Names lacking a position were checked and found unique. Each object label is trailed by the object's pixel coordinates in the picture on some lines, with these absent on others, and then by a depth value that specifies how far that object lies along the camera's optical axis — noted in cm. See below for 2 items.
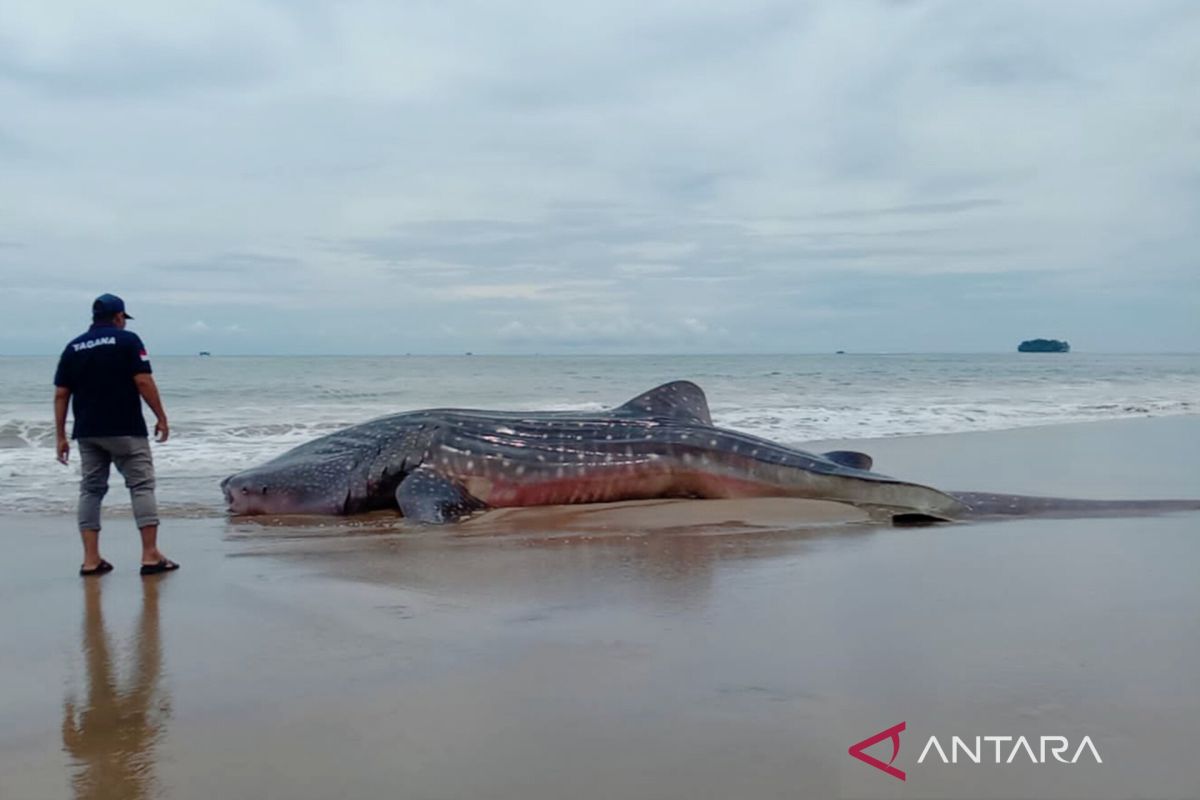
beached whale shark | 795
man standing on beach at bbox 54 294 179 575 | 596
